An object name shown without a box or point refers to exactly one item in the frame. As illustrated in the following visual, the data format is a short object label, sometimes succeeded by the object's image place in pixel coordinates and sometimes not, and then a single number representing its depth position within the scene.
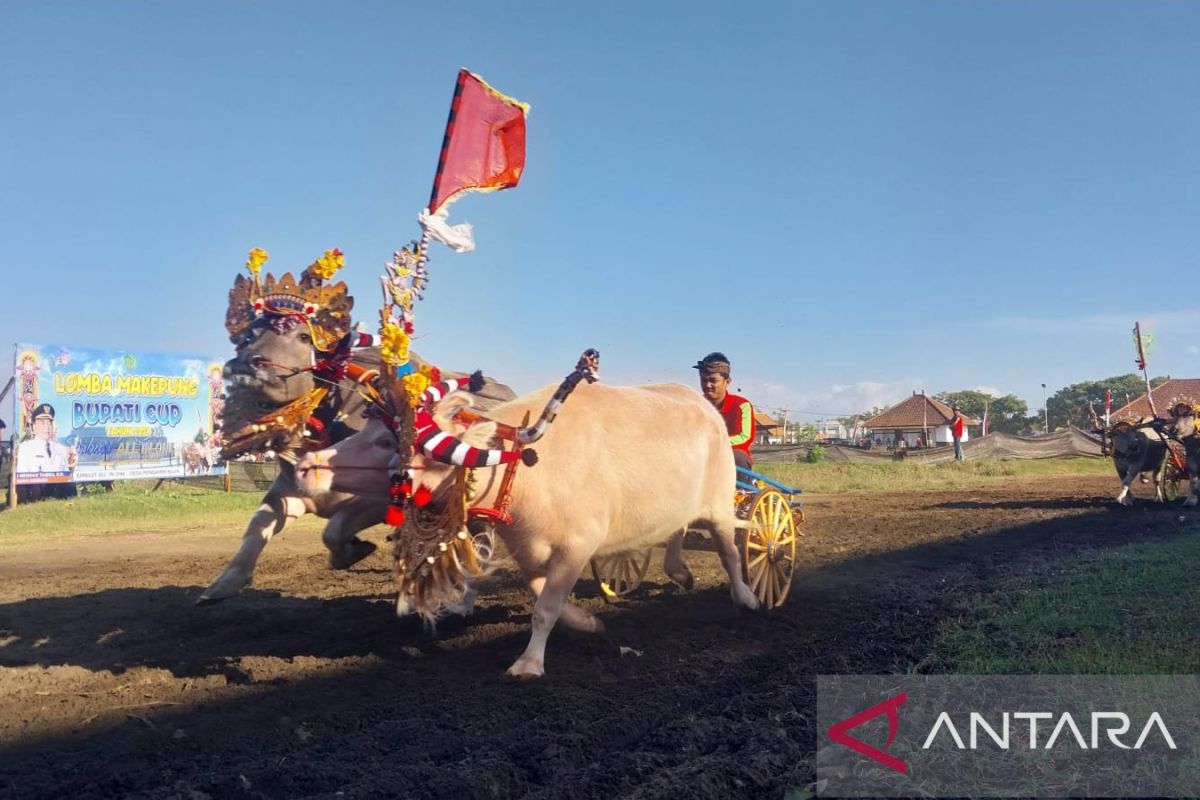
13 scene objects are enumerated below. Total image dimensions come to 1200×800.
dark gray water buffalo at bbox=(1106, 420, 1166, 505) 15.52
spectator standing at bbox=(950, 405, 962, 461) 29.88
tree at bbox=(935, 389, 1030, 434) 82.07
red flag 6.71
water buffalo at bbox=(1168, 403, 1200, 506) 14.70
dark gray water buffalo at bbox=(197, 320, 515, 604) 6.30
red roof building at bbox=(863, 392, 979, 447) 57.09
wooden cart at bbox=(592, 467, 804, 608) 7.10
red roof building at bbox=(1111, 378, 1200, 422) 47.29
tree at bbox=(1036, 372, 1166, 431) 71.62
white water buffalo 5.14
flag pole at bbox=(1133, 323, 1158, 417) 21.19
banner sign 16.70
